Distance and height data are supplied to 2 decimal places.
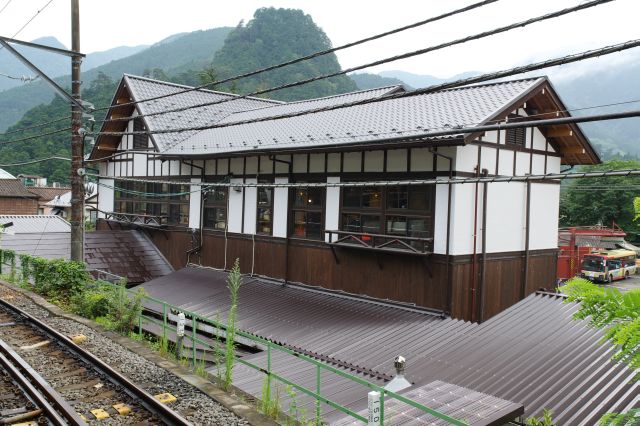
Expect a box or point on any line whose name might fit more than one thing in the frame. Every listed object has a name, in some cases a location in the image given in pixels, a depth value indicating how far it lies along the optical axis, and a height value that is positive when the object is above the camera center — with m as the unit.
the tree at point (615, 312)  3.44 -0.72
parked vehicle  32.50 -3.37
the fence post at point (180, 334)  9.64 -2.58
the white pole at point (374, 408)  5.76 -2.30
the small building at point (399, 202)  11.79 +0.14
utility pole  13.52 +1.63
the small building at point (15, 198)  44.19 -0.25
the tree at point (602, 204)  44.66 +0.92
